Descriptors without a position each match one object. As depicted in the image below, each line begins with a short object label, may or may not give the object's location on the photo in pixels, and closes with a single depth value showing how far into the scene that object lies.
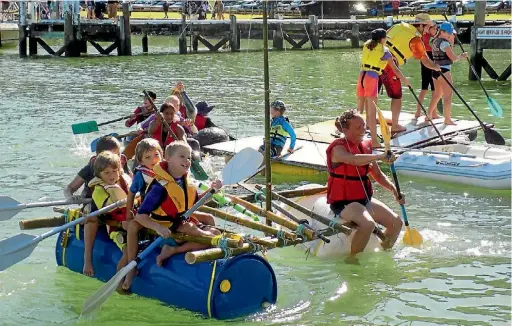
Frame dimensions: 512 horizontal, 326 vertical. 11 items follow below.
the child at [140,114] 11.85
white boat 10.94
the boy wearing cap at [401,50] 12.41
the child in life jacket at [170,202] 6.69
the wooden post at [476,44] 21.72
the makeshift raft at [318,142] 11.72
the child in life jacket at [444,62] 13.09
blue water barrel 6.49
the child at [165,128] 10.33
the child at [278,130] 11.19
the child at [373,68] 11.65
